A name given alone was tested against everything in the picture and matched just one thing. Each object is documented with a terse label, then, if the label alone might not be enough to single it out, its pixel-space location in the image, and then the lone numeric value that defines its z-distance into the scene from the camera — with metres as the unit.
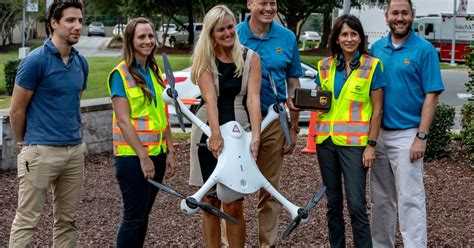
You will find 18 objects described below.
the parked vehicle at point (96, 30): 75.75
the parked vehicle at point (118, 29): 68.88
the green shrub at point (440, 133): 10.39
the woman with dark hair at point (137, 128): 5.36
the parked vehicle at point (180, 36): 53.97
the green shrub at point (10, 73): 20.07
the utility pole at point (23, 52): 21.22
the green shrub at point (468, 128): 10.00
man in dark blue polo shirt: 5.25
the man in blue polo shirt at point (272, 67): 5.94
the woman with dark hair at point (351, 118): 5.57
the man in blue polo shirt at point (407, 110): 5.59
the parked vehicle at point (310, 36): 69.41
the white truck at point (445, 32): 37.94
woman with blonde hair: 5.38
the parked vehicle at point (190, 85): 13.55
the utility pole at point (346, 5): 13.34
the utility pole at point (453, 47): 36.62
